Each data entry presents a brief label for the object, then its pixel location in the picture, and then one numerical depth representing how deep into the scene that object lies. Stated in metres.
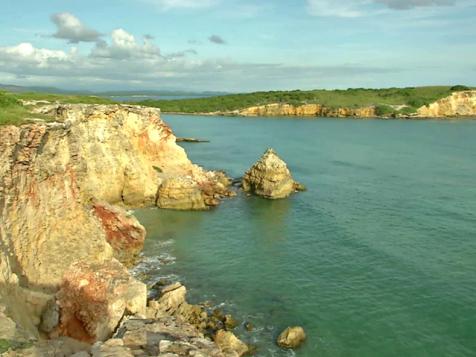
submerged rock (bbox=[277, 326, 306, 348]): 25.73
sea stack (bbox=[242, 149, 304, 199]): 57.62
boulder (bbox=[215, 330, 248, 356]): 25.05
